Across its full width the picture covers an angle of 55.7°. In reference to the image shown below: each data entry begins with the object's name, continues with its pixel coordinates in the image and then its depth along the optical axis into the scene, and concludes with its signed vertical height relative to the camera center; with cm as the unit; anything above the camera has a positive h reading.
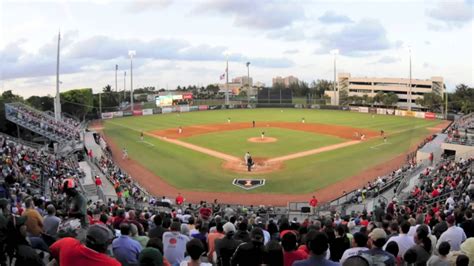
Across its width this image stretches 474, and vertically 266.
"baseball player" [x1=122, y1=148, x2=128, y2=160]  4153 -426
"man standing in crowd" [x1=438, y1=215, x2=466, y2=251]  828 -246
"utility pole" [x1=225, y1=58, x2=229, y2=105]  10106 +721
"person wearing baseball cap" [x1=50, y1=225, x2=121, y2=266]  478 -153
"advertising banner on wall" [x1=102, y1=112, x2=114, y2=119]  8163 -105
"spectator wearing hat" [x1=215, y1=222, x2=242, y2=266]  706 -223
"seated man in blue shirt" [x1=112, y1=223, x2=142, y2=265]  667 -211
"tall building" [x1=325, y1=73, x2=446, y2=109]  10744 +491
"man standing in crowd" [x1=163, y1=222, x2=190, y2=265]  757 -234
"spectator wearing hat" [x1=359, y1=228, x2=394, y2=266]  594 -201
